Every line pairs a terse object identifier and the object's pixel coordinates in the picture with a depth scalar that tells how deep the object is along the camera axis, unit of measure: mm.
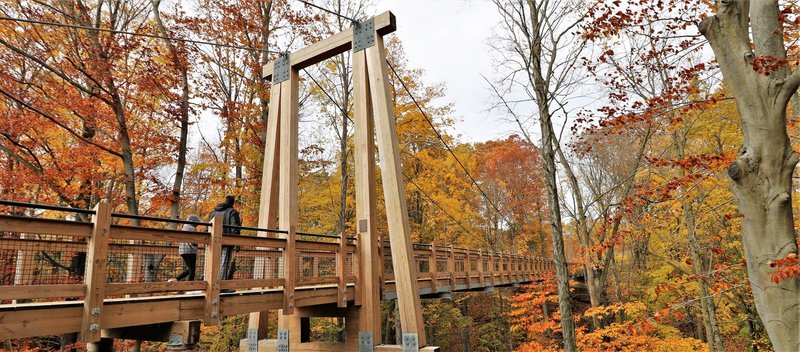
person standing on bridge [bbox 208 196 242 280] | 5156
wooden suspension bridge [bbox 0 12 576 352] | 2934
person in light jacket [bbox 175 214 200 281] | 4656
